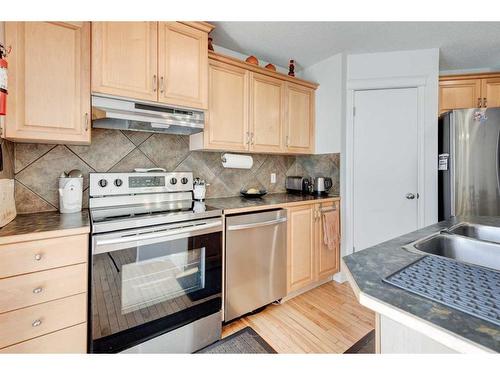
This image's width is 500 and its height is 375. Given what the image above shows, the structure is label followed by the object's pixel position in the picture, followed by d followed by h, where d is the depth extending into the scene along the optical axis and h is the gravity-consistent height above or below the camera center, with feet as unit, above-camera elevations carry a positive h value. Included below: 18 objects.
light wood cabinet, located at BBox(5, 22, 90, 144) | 4.11 +1.90
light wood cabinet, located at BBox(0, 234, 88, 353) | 3.40 -1.64
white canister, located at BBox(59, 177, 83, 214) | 4.95 -0.13
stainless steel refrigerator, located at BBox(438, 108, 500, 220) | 7.41 +0.78
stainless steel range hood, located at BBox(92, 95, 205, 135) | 4.86 +1.55
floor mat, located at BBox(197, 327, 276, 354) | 5.13 -3.49
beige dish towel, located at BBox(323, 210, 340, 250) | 7.90 -1.41
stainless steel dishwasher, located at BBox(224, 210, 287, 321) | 5.86 -1.95
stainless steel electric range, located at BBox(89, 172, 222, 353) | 4.15 -1.62
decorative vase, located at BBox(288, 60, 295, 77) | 8.65 +4.29
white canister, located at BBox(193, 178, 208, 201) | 6.88 -0.09
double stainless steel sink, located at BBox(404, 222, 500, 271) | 3.02 -0.81
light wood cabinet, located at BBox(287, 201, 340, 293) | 7.17 -1.94
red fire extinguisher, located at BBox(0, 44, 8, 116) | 3.24 +1.40
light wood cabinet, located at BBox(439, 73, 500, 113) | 8.91 +3.60
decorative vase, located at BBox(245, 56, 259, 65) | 7.53 +4.00
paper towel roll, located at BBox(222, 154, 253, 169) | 7.34 +0.81
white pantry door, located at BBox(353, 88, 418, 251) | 8.08 +0.77
